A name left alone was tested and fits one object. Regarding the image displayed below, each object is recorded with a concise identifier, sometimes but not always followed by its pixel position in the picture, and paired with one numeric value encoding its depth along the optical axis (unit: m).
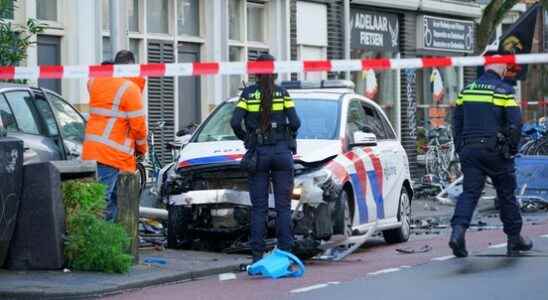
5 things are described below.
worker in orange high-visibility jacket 14.19
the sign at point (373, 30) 31.20
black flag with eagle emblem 25.37
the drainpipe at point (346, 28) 29.41
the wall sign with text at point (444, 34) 34.00
